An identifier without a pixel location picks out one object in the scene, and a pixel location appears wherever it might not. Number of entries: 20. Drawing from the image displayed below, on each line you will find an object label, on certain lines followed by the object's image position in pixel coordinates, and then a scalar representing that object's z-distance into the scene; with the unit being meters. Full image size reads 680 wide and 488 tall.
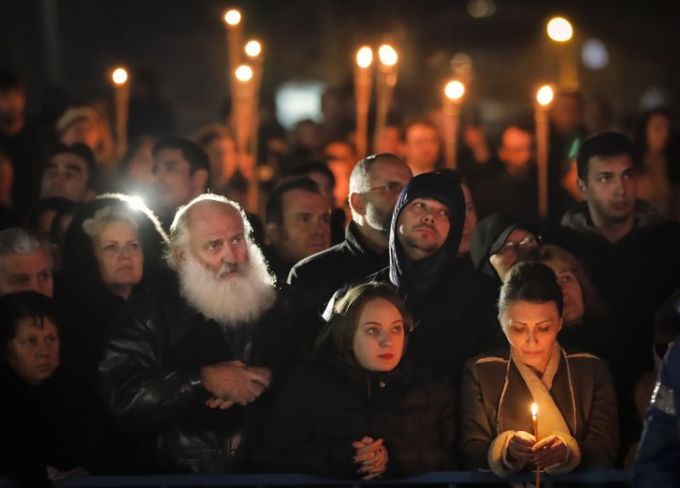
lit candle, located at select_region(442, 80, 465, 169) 25.05
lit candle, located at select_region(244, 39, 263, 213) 24.97
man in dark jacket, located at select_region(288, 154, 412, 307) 16.86
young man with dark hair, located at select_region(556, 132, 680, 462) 17.37
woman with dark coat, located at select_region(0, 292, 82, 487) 14.55
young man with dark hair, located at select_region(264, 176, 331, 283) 18.34
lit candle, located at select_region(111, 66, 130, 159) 26.20
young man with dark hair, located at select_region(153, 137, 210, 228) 19.73
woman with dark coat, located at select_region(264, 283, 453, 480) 13.86
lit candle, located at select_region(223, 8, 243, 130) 24.97
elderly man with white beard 14.44
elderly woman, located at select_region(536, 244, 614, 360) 15.70
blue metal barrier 13.45
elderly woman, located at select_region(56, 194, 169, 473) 15.80
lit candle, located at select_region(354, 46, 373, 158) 25.44
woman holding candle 14.16
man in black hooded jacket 15.50
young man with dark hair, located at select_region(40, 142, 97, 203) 20.44
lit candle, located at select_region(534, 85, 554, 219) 23.95
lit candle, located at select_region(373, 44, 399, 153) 24.67
